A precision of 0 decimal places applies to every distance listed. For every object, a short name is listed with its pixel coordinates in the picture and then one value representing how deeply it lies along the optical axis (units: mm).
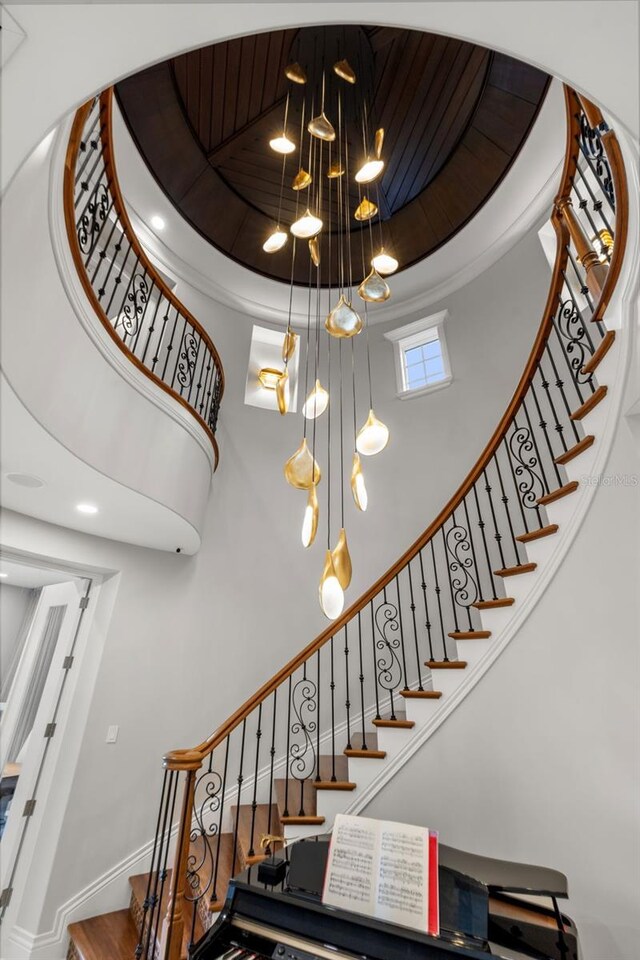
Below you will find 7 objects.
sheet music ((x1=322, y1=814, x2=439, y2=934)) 1597
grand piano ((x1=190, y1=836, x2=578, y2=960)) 1528
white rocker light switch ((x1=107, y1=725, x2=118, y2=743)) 3199
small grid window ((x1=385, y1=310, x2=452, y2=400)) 5160
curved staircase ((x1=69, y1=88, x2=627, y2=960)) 2387
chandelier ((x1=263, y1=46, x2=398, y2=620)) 2033
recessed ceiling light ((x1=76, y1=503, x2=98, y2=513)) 2675
